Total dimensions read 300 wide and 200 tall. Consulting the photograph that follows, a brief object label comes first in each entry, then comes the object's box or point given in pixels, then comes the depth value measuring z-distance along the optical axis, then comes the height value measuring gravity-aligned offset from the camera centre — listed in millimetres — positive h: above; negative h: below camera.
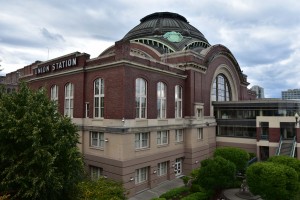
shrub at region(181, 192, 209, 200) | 22547 -7364
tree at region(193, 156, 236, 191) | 22734 -5400
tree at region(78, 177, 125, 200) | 17797 -5488
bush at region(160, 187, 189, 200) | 24094 -7631
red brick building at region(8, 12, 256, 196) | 25297 +896
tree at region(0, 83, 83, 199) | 15312 -2375
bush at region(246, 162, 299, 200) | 19203 -5185
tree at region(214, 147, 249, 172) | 26375 -4372
